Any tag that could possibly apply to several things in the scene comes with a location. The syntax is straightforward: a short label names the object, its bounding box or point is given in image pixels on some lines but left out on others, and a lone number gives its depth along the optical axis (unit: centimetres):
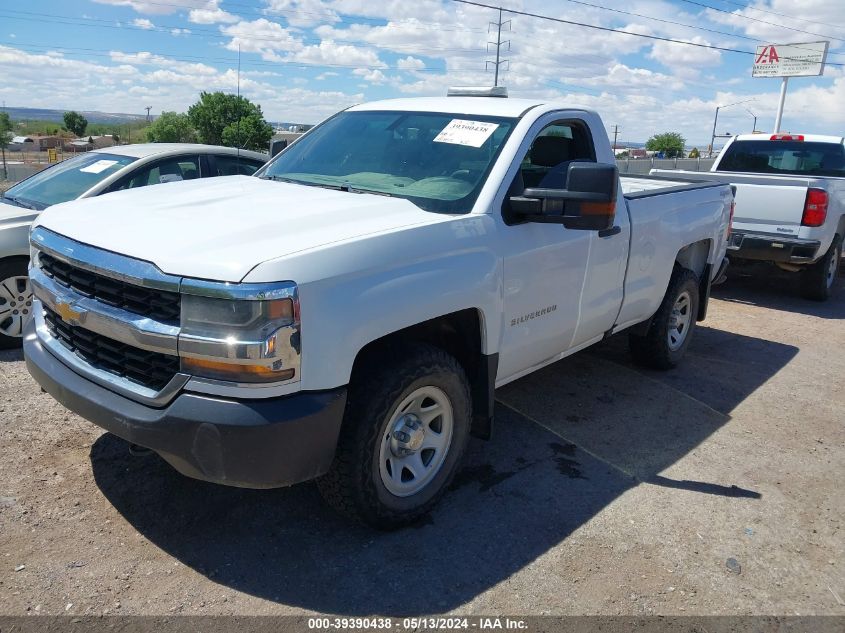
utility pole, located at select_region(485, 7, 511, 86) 6631
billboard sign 4612
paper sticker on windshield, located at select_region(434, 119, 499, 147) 390
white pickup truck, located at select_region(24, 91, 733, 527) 265
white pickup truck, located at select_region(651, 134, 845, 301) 810
